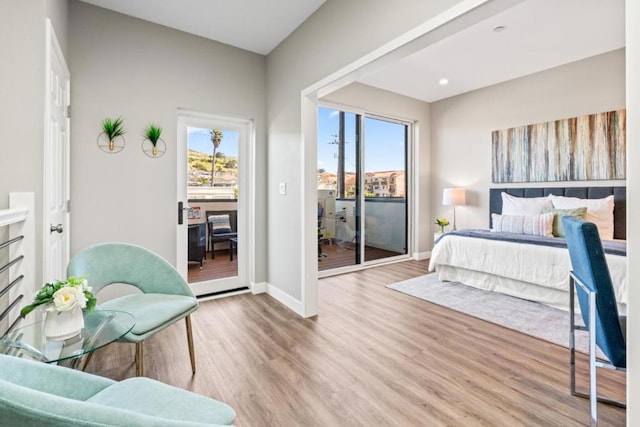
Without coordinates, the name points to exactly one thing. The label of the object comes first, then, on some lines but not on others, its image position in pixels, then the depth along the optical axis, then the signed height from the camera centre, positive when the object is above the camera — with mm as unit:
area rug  2498 -934
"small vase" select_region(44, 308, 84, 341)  1252 -459
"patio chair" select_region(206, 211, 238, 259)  3549 -145
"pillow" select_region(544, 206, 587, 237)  3543 -12
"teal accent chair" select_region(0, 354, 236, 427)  534 -482
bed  2855 -476
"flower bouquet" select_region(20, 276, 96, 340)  1227 -376
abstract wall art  3639 +862
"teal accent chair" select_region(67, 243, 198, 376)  1729 -455
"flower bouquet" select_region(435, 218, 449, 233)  5107 -132
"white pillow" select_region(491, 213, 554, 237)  3590 -120
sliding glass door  4496 +411
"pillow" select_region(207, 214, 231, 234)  3547 -110
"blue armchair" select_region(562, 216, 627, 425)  1280 -400
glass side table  1176 -529
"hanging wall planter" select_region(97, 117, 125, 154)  2749 +722
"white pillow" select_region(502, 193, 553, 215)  4012 +132
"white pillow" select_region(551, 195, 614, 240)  3512 +0
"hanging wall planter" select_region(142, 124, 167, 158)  2955 +720
